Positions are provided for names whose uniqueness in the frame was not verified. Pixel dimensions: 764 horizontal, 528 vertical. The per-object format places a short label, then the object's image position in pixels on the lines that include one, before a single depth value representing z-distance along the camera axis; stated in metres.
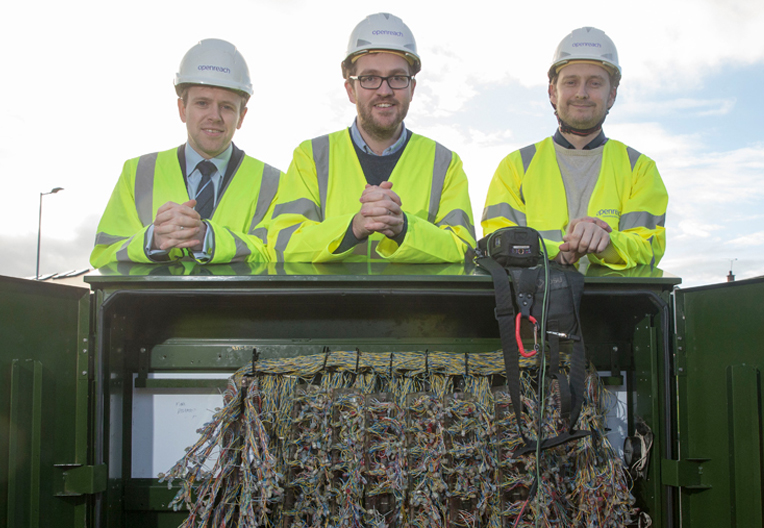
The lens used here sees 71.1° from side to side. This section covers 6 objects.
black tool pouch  2.03
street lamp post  9.70
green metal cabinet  2.04
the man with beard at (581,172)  2.91
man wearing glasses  2.77
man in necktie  2.96
